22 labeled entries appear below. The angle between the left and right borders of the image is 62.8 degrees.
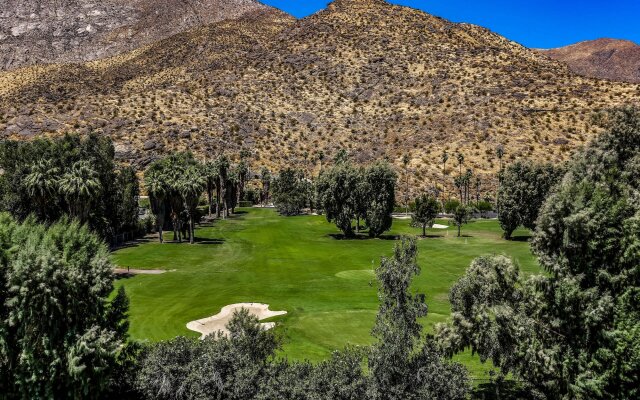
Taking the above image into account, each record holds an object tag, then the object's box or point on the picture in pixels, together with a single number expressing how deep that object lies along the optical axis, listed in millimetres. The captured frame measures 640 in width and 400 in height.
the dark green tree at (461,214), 84375
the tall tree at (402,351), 21517
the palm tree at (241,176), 127125
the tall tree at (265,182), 135625
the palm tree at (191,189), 76688
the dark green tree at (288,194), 117062
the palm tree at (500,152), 117062
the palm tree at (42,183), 57906
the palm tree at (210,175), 104200
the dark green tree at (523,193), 79812
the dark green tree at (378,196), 82875
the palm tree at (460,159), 119250
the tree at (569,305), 20719
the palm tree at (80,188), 58000
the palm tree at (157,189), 76875
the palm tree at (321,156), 129875
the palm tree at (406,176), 121125
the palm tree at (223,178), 108250
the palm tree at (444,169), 123888
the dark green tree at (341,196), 84062
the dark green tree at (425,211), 83438
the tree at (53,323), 22125
